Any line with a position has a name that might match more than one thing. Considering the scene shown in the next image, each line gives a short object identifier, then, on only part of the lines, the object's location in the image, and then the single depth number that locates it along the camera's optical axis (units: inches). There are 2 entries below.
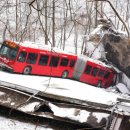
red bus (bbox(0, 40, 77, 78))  910.4
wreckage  402.9
